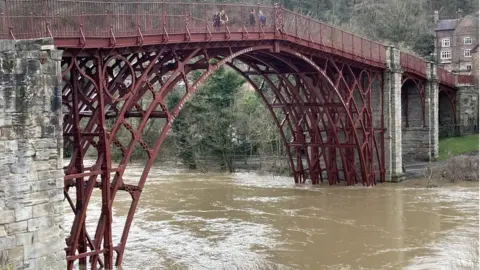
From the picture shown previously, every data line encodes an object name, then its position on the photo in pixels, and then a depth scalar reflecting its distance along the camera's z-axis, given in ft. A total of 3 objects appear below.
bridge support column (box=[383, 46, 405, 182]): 107.46
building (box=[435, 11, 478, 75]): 185.88
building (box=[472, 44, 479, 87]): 149.77
